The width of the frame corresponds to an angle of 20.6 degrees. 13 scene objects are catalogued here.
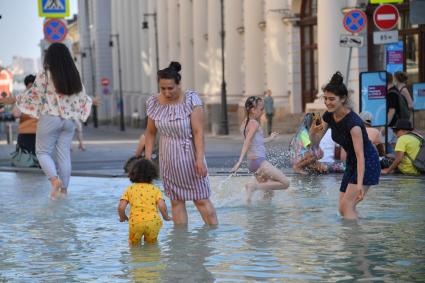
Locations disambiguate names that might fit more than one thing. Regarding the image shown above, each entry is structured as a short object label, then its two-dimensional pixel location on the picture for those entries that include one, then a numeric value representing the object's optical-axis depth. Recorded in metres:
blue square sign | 26.38
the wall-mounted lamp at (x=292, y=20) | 42.03
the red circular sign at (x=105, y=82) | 85.64
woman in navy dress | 11.09
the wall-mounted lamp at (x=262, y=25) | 45.56
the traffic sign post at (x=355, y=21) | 24.41
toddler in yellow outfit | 10.11
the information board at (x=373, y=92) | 20.83
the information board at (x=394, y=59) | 23.60
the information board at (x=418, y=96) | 23.05
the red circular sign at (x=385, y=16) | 22.64
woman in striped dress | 10.52
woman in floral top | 14.75
